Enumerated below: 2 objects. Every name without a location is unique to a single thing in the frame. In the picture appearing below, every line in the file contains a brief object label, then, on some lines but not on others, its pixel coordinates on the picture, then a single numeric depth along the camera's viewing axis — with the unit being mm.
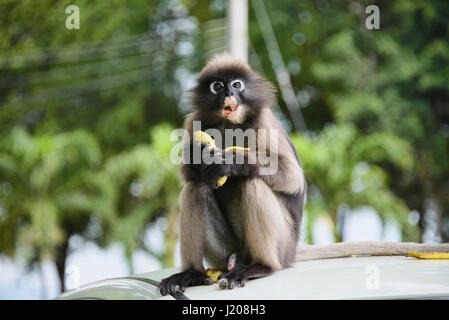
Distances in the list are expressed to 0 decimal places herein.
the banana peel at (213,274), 4069
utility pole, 9633
